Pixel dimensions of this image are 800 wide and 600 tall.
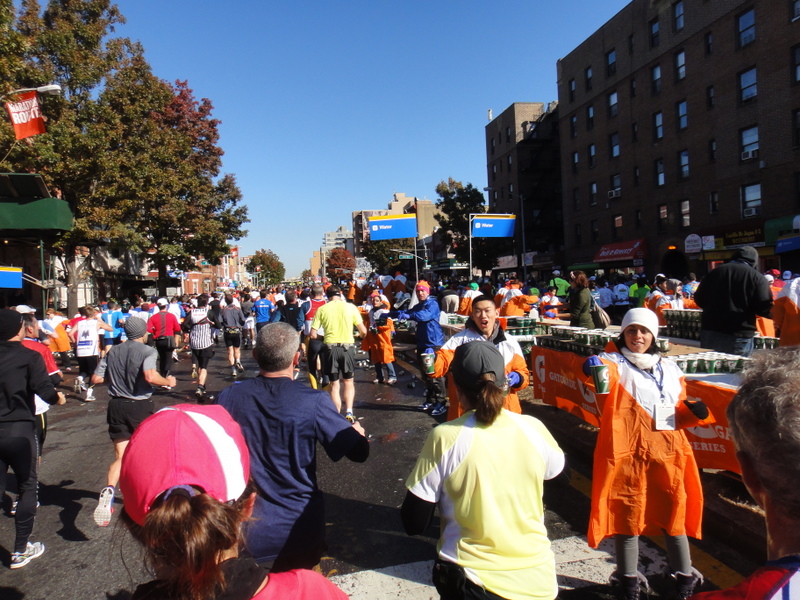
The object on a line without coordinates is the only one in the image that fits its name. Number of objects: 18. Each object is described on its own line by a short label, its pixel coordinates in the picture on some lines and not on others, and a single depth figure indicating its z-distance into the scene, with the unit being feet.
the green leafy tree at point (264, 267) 335.88
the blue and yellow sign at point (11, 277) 47.50
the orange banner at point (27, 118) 42.04
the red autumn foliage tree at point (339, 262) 327.78
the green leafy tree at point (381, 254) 217.42
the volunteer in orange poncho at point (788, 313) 18.04
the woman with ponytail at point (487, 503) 6.73
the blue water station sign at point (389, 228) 81.92
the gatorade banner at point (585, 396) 13.47
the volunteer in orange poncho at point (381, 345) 32.73
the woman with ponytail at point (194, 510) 3.94
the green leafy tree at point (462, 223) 146.10
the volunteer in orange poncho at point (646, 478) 10.05
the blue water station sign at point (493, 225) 84.53
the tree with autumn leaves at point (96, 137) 56.85
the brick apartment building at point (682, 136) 76.59
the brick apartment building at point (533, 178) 153.48
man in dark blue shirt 8.25
